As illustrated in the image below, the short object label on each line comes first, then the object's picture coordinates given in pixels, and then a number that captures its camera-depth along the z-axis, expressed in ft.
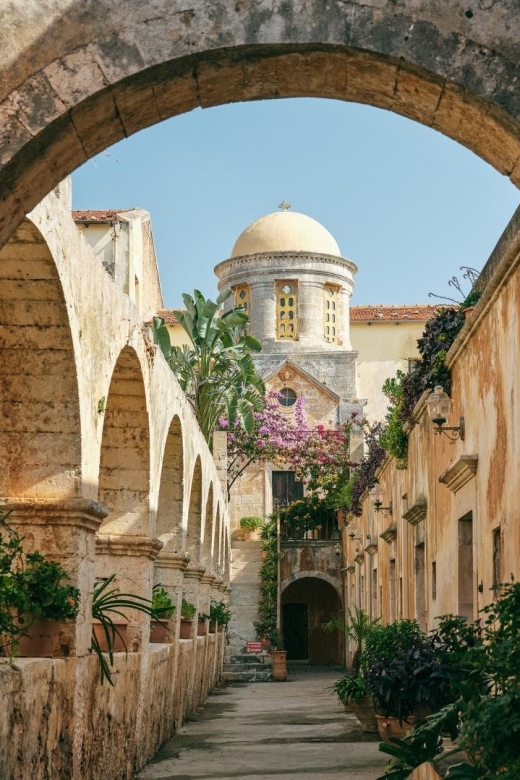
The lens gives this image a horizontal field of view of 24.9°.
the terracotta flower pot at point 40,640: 26.76
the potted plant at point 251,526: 119.65
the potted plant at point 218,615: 81.35
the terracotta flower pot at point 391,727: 31.78
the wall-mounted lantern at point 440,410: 35.12
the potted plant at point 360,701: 44.93
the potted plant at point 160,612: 46.78
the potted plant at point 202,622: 69.47
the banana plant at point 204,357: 84.48
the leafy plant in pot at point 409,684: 29.68
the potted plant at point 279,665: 95.81
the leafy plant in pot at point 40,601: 26.50
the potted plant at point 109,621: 29.86
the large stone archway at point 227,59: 16.28
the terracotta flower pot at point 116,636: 35.68
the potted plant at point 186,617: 57.72
